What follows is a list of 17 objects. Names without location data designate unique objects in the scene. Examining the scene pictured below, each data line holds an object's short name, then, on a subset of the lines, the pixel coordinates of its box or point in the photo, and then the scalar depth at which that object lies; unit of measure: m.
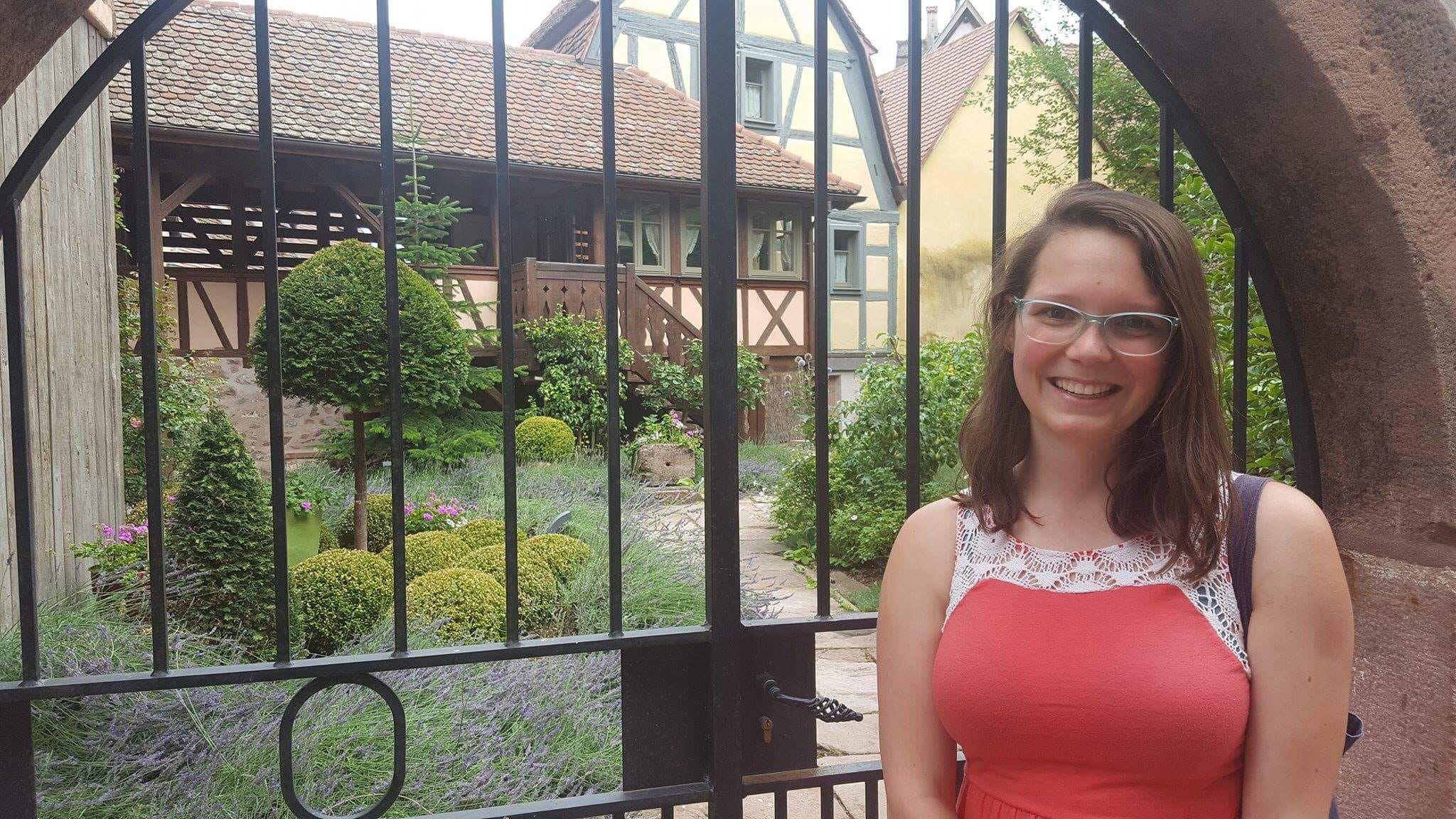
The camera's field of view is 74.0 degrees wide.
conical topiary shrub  3.71
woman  1.02
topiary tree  5.30
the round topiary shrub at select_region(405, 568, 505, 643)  3.78
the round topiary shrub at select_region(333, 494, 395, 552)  6.31
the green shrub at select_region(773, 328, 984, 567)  6.31
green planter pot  5.67
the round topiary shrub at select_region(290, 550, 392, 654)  3.97
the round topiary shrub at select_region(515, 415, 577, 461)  9.46
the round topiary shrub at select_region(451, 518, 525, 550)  5.11
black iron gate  1.24
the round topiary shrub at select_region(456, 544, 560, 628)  4.21
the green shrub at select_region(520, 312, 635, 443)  10.84
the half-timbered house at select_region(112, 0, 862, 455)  10.07
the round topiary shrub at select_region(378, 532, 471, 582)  4.80
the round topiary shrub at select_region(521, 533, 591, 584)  4.67
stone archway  1.33
